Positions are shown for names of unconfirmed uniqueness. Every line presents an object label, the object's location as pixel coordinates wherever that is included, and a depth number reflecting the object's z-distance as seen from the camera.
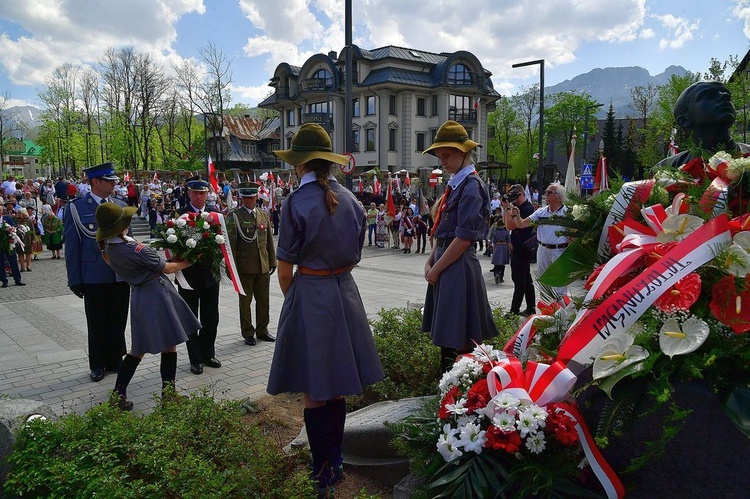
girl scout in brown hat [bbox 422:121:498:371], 3.93
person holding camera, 8.19
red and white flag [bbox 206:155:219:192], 15.41
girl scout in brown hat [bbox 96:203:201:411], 4.52
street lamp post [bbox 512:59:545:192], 19.09
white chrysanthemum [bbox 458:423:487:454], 2.22
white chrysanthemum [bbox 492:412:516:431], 2.17
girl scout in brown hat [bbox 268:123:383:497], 3.15
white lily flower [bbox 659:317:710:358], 1.97
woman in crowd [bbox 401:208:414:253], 18.41
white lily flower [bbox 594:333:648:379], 2.04
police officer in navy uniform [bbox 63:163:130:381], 5.60
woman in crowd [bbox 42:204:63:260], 16.17
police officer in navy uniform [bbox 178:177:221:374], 5.88
